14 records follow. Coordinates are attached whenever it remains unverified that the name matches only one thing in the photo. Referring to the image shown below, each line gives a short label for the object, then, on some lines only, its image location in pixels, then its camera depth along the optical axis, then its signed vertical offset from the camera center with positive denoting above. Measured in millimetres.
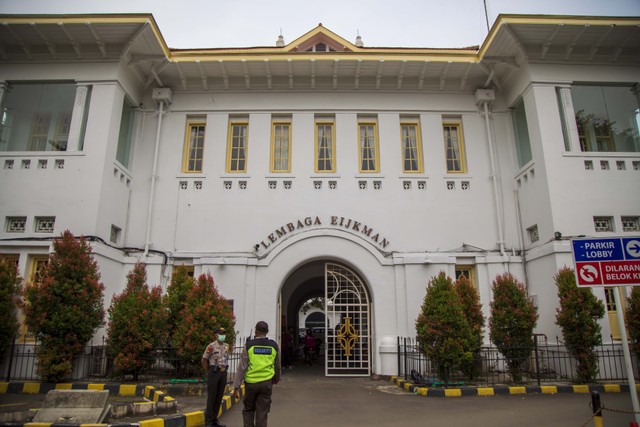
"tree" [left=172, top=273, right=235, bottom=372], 10383 +287
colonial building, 13000 +5615
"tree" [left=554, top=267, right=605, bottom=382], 10914 +289
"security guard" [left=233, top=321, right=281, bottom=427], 5781 -521
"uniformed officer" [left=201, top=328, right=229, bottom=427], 7094 -646
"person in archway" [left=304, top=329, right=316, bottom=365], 18672 -565
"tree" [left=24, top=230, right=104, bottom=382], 10656 +680
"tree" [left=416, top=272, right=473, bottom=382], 10562 +120
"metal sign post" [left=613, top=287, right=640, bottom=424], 5910 -320
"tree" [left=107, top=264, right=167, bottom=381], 10789 +158
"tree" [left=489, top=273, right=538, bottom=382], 11148 +251
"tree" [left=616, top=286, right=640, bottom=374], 11008 +363
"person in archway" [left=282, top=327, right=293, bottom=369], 16375 -542
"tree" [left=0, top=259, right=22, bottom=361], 11016 +816
